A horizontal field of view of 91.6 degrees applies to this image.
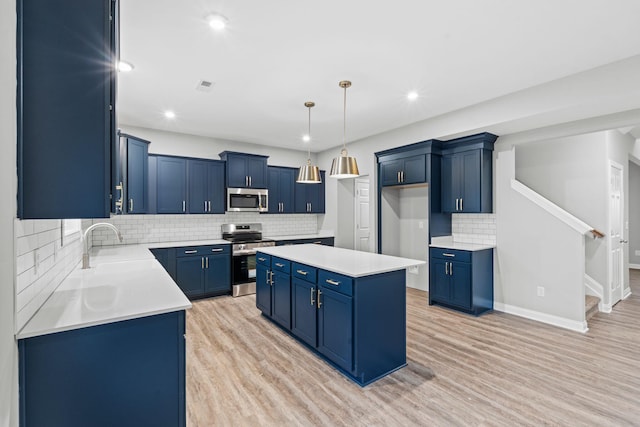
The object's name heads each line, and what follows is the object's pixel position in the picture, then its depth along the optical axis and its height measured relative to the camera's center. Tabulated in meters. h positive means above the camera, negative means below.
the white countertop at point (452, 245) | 4.20 -0.46
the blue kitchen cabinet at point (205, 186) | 5.21 +0.49
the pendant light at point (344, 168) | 3.14 +0.47
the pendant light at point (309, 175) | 3.56 +0.45
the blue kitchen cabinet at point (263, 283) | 3.82 -0.88
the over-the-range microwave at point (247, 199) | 5.49 +0.27
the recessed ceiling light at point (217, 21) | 2.21 +1.40
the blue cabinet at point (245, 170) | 5.45 +0.81
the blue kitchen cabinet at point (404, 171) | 4.66 +0.68
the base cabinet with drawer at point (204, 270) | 4.81 -0.89
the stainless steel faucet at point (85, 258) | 2.70 -0.37
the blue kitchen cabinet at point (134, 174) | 4.10 +0.58
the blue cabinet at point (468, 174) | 4.24 +0.56
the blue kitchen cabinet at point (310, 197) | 6.45 +0.36
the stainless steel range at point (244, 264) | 5.18 -0.83
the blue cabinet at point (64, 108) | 1.30 +0.47
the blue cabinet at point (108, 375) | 1.36 -0.76
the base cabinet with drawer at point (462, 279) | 4.10 -0.91
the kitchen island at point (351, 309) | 2.51 -0.84
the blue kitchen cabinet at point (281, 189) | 6.10 +0.51
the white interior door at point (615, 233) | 4.55 -0.32
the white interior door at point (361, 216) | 6.34 -0.05
